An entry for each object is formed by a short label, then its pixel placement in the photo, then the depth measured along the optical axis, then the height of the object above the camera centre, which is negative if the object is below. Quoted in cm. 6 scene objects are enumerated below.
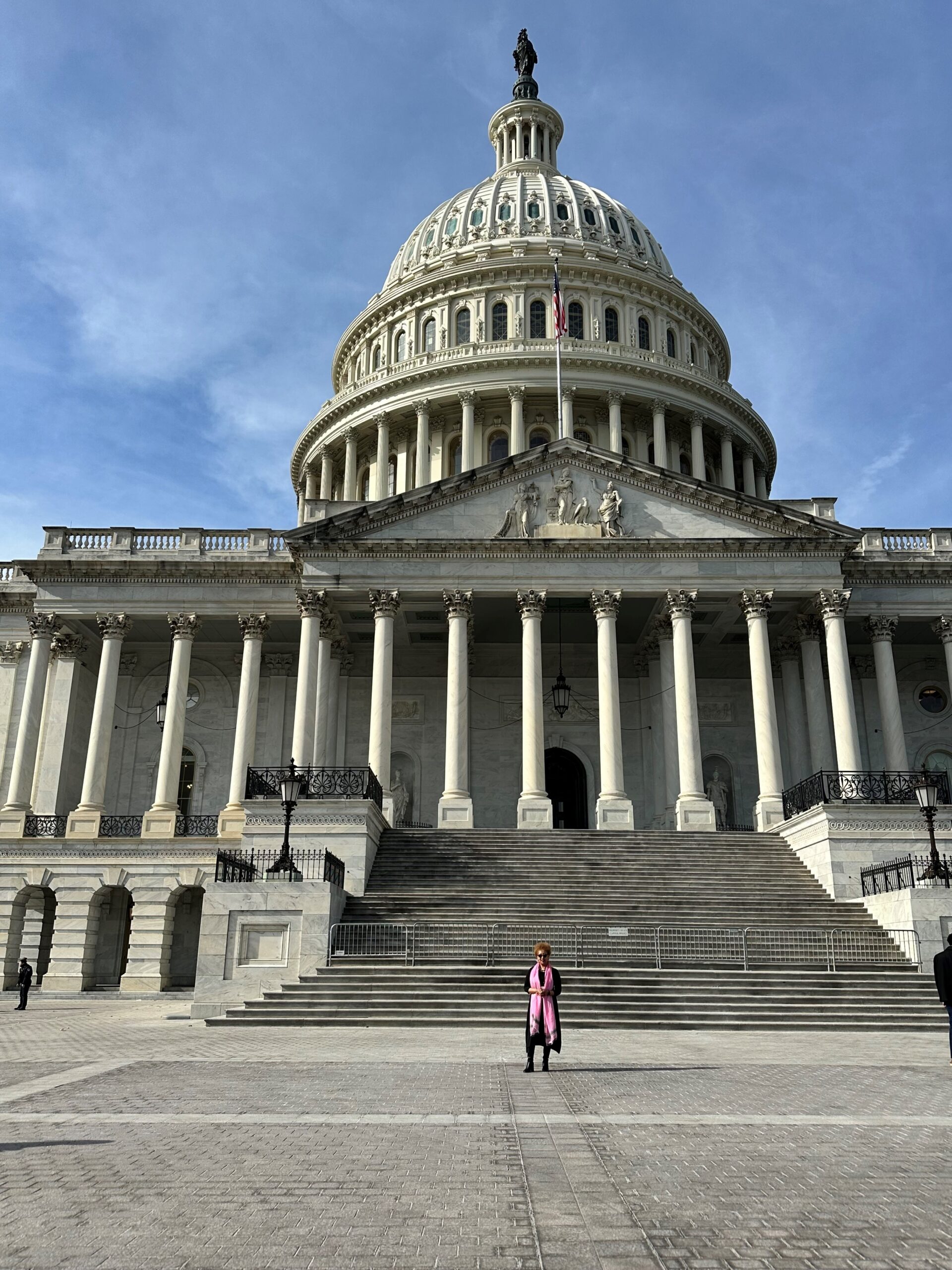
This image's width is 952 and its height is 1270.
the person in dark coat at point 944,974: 1502 -27
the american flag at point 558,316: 4903 +2846
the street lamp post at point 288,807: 2519 +333
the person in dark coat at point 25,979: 2948 -85
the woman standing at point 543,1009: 1390 -73
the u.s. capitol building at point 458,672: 3753 +1119
